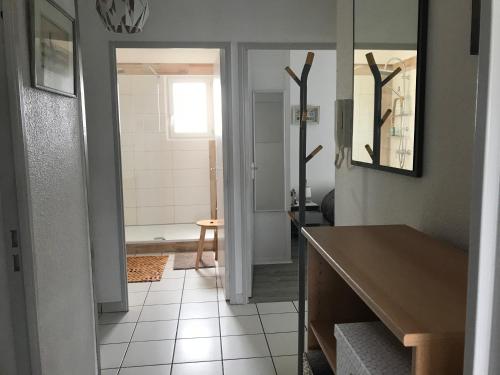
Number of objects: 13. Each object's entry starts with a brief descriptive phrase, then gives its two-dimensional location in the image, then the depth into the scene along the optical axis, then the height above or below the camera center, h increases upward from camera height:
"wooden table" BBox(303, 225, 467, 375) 0.82 -0.36
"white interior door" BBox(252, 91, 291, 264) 4.32 -0.41
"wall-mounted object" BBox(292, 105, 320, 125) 5.34 +0.33
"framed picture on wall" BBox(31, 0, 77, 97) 1.53 +0.37
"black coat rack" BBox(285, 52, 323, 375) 2.07 -0.24
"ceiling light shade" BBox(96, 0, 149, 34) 2.08 +0.63
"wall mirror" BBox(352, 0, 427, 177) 1.64 +0.24
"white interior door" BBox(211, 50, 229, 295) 3.35 -0.18
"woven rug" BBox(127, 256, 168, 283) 4.12 -1.30
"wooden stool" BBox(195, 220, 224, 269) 4.36 -0.92
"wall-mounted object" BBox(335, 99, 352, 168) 2.32 +0.06
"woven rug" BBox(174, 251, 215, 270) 4.48 -1.30
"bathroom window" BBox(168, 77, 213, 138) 5.90 +0.46
